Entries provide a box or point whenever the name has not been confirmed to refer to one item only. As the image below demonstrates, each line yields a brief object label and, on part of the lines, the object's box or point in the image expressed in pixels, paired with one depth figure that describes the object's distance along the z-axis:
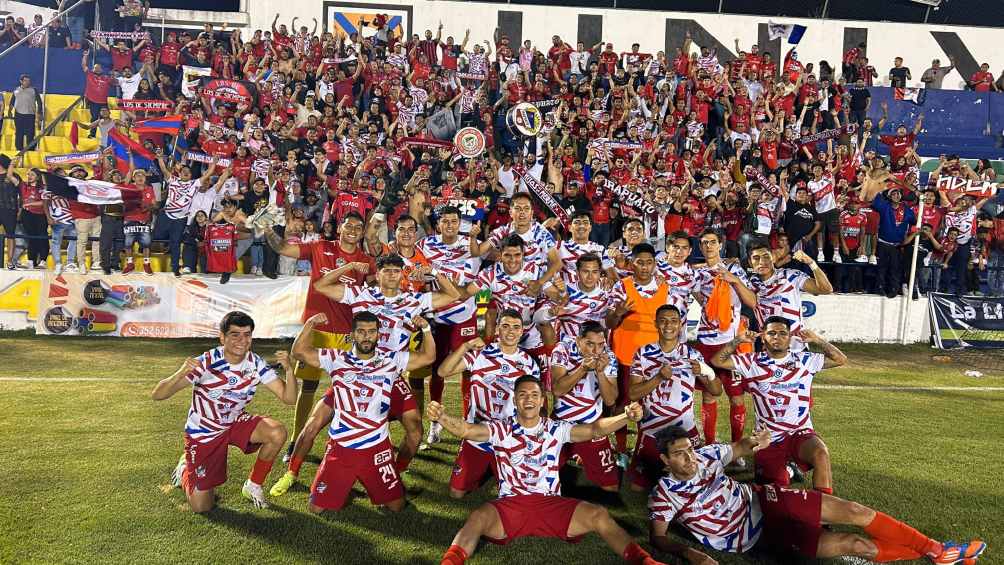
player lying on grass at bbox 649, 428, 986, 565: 4.71
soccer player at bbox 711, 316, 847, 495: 5.87
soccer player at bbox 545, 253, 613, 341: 7.01
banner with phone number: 12.84
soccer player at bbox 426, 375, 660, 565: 4.70
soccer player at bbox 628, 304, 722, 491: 6.23
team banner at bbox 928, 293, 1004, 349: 13.97
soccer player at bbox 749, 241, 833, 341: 7.28
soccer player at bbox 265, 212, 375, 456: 6.89
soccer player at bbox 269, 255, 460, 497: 6.10
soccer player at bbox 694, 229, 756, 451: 7.11
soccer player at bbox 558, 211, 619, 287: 7.84
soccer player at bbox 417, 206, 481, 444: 7.18
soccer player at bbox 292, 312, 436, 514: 5.53
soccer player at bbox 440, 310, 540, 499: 5.89
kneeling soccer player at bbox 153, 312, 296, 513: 5.50
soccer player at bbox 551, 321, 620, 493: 5.99
